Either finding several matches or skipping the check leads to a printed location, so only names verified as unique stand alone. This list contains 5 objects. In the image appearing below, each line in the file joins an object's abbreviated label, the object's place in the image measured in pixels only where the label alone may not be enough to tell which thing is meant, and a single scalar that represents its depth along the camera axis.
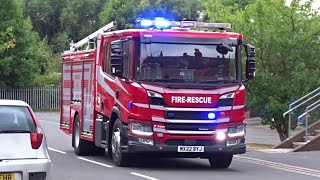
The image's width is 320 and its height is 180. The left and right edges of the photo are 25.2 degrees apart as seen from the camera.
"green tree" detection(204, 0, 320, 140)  24.28
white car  10.09
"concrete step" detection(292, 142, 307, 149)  21.08
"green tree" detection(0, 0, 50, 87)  48.50
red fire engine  14.97
